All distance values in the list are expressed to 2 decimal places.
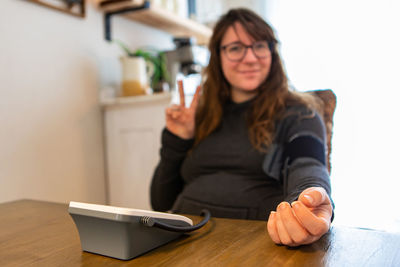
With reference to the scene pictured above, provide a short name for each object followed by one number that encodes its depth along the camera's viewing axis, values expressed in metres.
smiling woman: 0.94
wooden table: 0.43
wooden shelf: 1.77
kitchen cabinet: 1.74
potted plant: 1.94
